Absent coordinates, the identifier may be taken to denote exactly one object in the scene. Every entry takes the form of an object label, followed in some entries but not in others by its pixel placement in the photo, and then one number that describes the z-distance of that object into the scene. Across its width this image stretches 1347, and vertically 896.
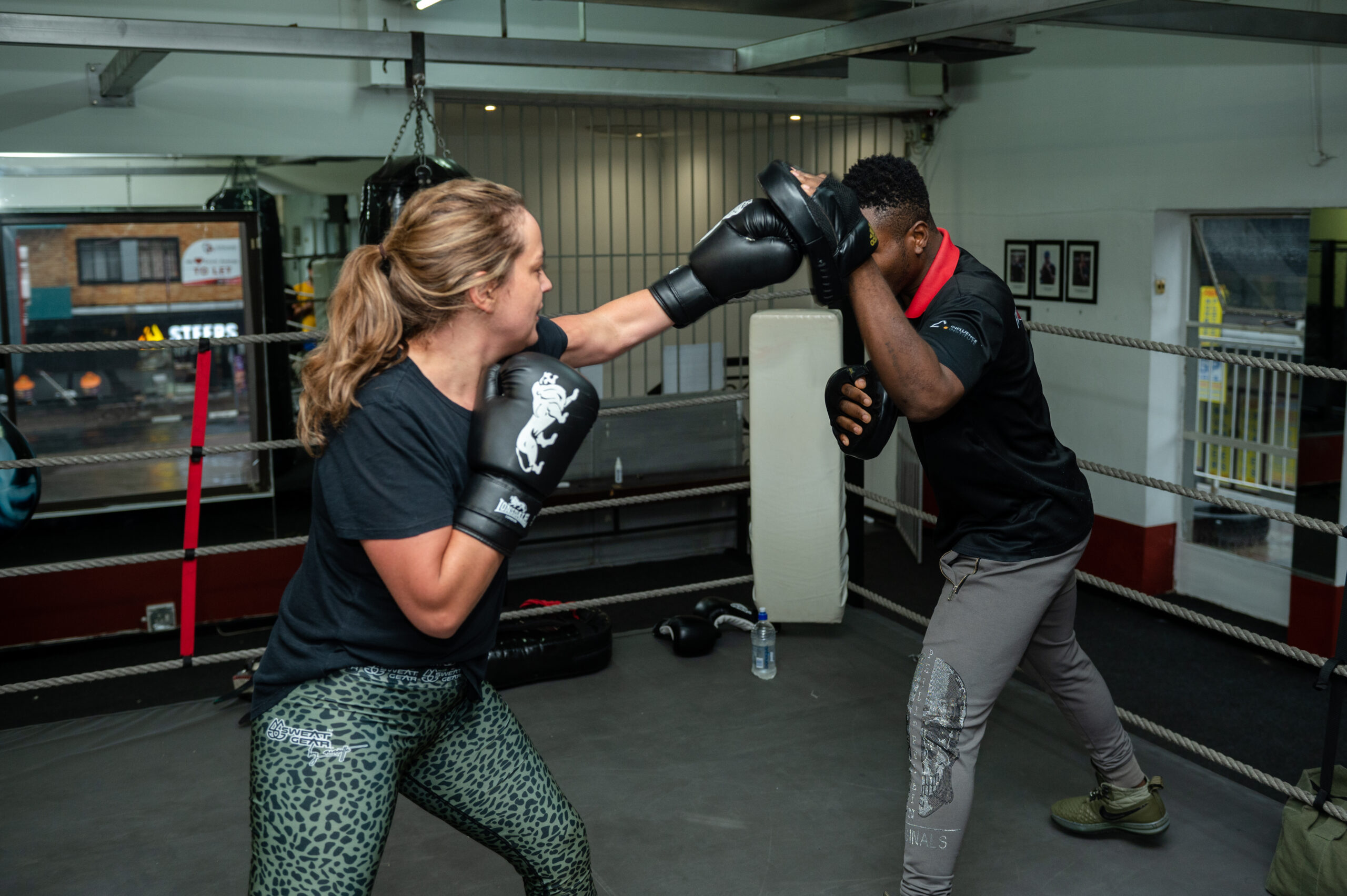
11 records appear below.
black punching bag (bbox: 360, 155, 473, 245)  3.30
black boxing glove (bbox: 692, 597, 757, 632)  3.32
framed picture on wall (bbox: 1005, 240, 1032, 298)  5.21
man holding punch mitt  1.65
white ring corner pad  3.30
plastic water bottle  3.03
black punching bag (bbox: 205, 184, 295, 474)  4.27
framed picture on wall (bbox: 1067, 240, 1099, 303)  4.79
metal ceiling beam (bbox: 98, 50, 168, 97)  3.51
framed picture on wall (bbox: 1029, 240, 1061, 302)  5.01
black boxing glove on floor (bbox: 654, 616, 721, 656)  3.15
